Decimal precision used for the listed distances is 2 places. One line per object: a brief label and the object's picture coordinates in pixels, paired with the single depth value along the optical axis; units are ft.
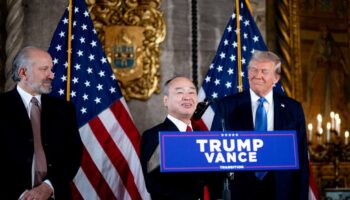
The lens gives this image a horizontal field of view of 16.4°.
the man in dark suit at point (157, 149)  24.94
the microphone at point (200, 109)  23.56
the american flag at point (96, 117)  35.53
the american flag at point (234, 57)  39.13
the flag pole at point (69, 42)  36.07
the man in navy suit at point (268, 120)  28.51
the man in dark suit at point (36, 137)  26.52
